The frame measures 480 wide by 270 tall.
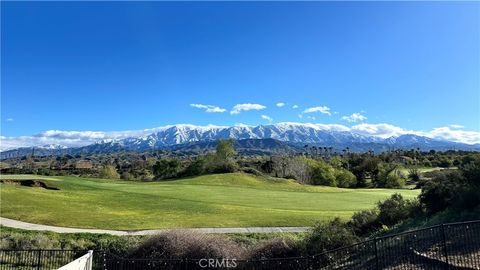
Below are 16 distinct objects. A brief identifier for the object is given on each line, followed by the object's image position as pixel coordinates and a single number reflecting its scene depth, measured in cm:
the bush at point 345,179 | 8650
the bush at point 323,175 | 8606
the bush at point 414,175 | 8618
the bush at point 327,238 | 1894
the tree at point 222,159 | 7718
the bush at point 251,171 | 7584
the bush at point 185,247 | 1867
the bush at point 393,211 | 2217
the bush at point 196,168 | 7940
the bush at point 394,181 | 7925
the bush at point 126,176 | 9758
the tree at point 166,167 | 9759
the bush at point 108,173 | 9975
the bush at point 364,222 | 2272
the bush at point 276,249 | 1939
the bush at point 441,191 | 1822
